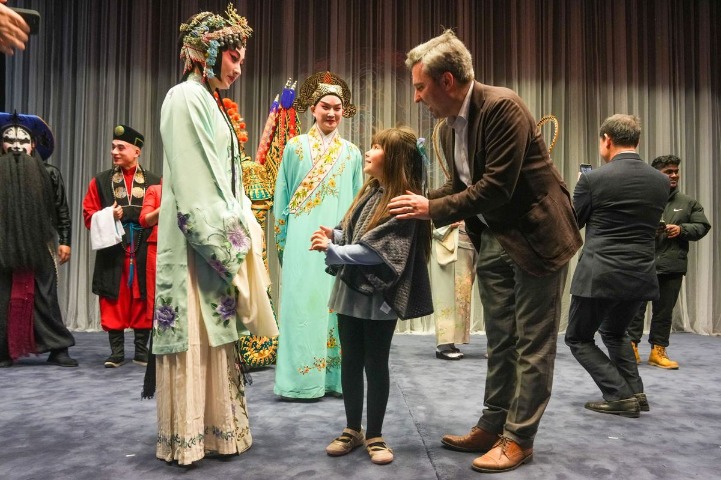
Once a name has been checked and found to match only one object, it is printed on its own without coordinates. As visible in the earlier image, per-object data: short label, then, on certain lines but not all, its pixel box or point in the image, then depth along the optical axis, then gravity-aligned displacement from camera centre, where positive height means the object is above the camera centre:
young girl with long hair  2.00 -0.08
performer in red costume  3.98 -0.05
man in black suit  2.76 -0.02
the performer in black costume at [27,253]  3.90 -0.02
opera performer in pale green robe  1.94 -0.05
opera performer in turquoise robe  2.99 +0.08
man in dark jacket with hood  4.09 -0.02
